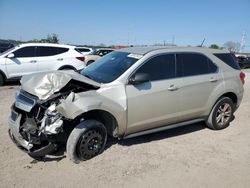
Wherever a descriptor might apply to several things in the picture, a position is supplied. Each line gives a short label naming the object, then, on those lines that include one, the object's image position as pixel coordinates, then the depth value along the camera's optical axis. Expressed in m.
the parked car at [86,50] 14.30
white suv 7.54
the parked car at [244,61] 21.61
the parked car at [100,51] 13.55
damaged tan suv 2.87
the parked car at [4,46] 15.24
